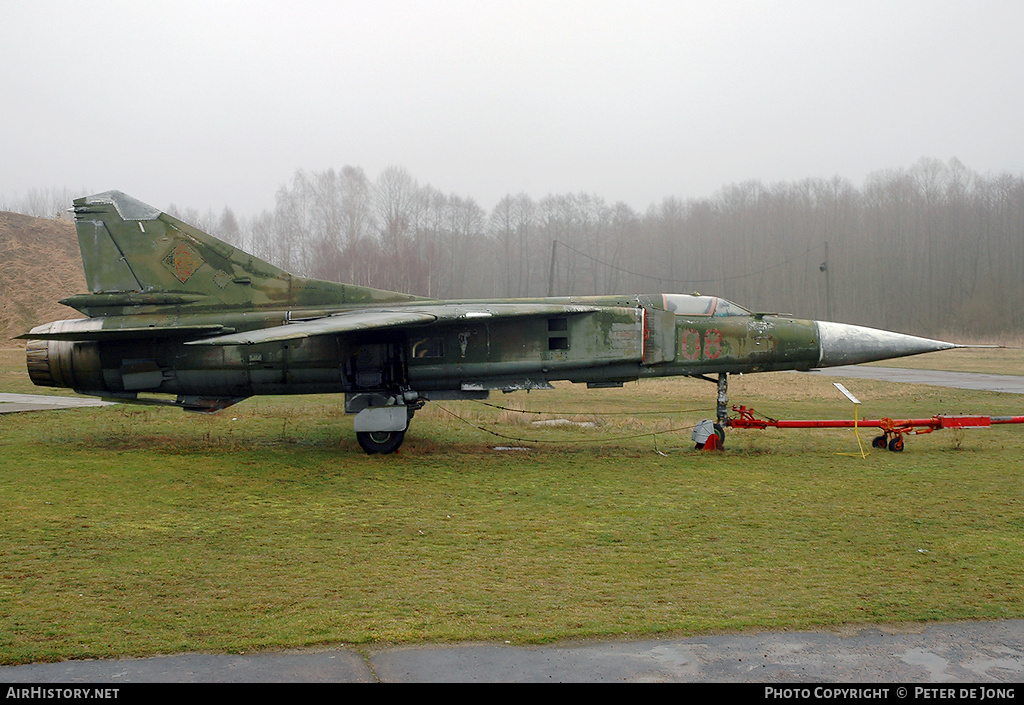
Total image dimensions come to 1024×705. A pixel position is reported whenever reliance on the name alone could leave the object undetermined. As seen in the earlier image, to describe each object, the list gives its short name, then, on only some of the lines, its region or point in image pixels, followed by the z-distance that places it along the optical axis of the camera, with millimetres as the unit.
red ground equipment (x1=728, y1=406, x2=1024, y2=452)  11391
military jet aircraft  11562
